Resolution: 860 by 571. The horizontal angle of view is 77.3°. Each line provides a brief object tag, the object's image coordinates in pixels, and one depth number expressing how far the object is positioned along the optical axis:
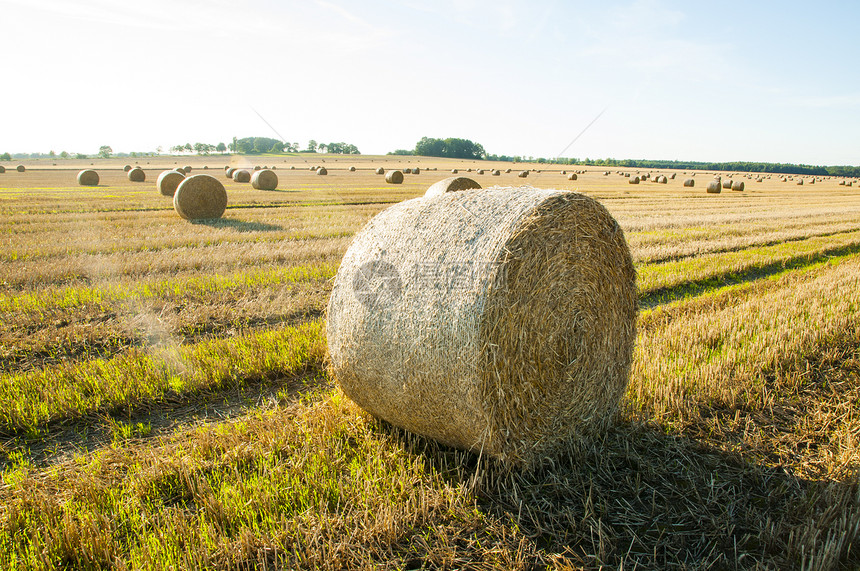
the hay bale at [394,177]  34.47
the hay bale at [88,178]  31.33
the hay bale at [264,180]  26.70
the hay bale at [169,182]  23.23
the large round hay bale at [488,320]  3.28
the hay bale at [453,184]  14.09
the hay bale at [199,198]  15.27
